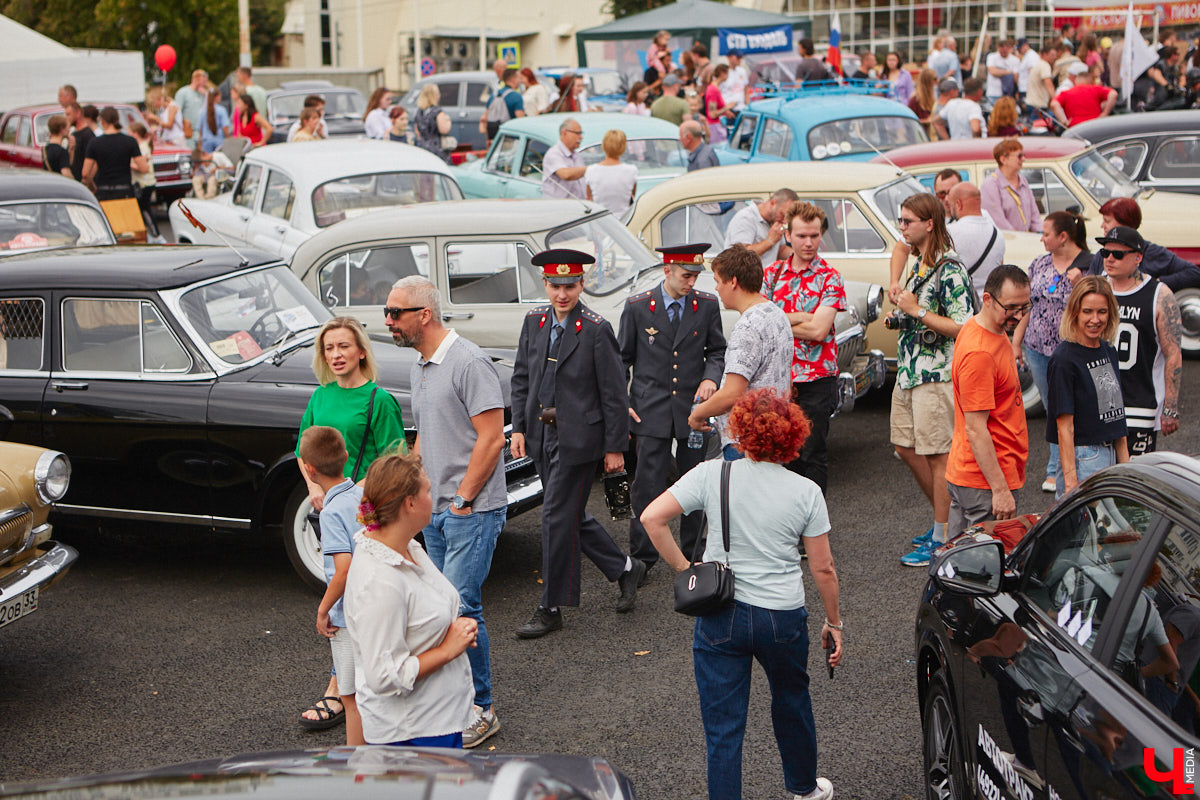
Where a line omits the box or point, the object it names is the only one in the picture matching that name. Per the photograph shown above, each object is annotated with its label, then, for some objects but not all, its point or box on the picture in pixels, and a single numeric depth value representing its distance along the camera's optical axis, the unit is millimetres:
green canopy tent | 29031
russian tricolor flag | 25047
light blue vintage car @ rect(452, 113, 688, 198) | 14719
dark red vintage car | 19906
